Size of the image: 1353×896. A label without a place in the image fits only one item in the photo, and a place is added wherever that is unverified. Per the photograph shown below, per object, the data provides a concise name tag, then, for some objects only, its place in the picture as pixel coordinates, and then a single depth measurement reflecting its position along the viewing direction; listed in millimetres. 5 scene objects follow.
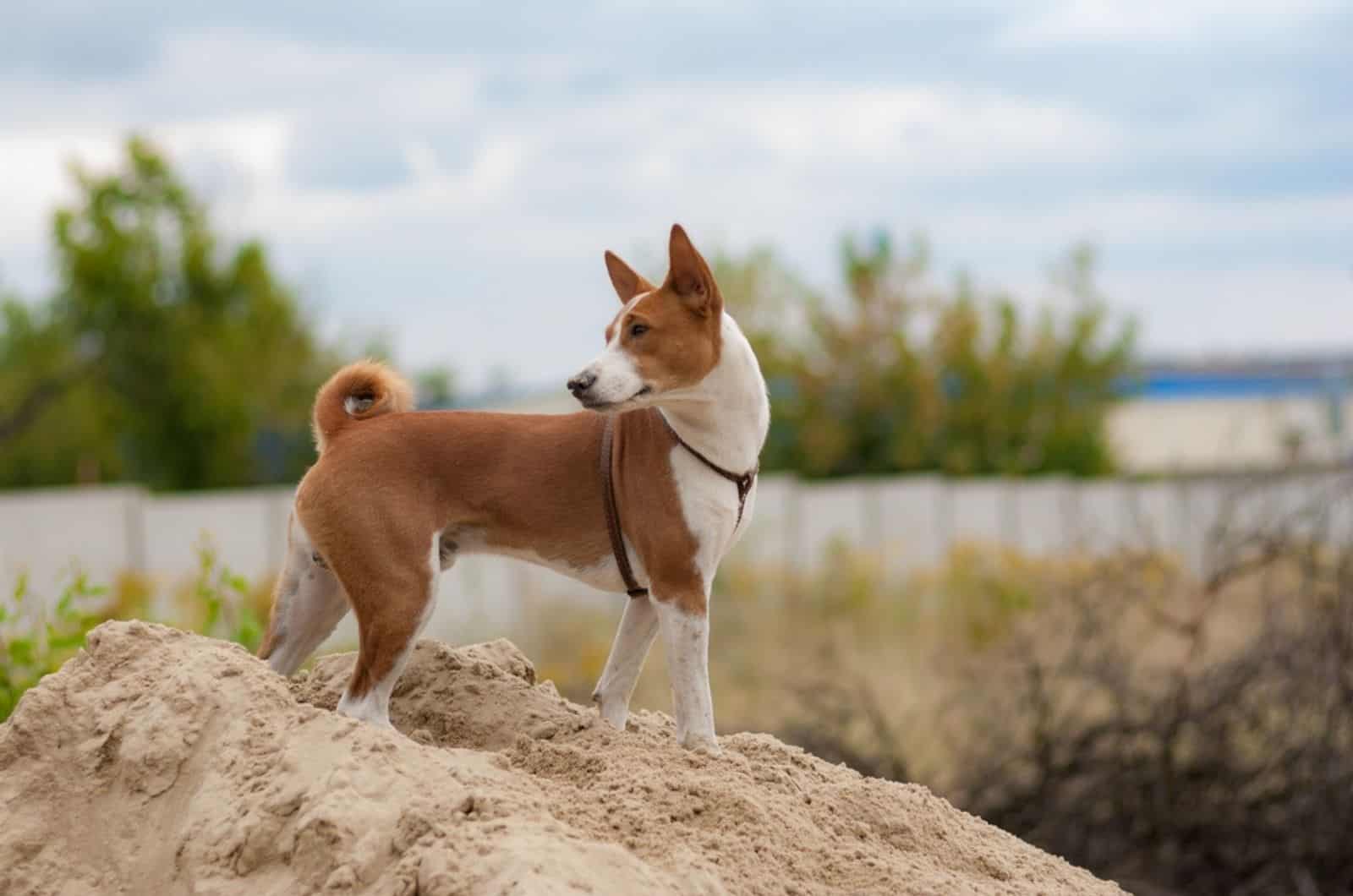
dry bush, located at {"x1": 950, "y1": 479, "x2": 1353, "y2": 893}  14836
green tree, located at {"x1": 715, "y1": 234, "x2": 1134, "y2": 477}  50969
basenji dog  8367
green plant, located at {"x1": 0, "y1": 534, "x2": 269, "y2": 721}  11203
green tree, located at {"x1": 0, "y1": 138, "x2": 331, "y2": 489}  46437
